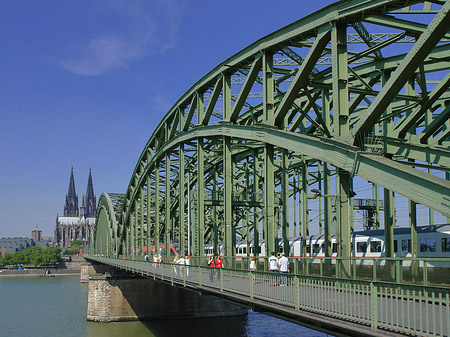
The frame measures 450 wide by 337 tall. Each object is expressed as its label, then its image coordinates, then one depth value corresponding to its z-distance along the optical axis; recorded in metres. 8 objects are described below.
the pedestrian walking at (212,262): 23.29
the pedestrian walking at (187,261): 27.64
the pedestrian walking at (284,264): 17.11
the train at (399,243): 23.00
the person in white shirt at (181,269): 22.95
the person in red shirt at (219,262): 21.83
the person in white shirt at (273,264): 18.25
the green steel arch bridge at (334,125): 12.89
